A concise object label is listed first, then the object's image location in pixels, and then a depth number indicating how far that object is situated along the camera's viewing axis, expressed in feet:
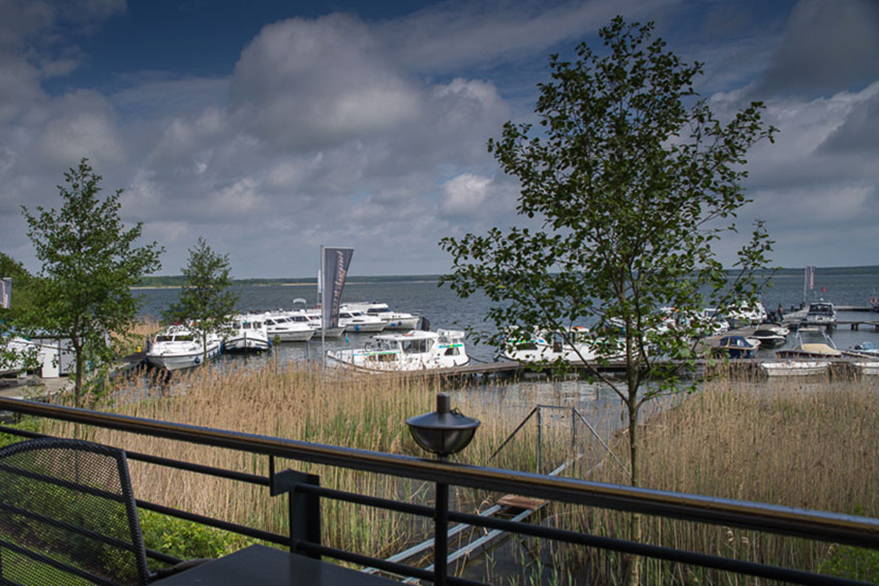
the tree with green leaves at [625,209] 14.93
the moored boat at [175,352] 78.54
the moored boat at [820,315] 135.33
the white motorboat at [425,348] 68.64
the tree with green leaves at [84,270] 25.67
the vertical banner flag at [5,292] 44.88
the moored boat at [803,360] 55.57
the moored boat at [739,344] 80.28
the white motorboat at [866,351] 65.85
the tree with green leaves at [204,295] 59.67
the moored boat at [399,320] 151.23
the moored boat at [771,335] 111.34
